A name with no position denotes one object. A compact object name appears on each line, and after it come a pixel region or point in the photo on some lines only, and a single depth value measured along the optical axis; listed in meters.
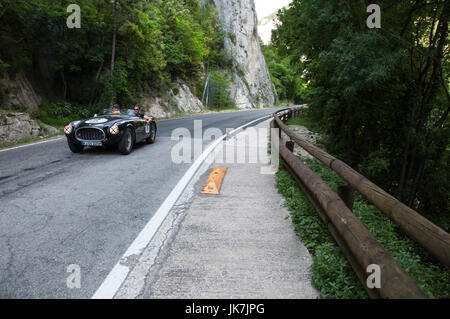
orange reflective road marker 4.89
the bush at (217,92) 40.94
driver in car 8.93
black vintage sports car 7.23
